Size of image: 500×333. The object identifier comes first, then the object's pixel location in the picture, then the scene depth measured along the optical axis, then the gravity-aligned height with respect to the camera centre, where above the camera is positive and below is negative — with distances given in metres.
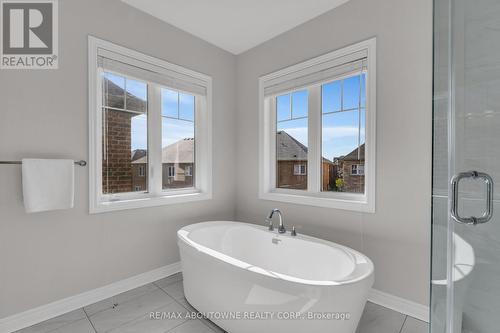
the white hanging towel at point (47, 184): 1.63 -0.14
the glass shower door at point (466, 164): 1.01 +0.01
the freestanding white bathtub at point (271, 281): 1.30 -0.78
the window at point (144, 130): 2.06 +0.35
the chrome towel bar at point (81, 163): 1.90 +0.01
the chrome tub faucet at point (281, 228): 2.24 -0.59
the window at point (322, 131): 2.07 +0.35
